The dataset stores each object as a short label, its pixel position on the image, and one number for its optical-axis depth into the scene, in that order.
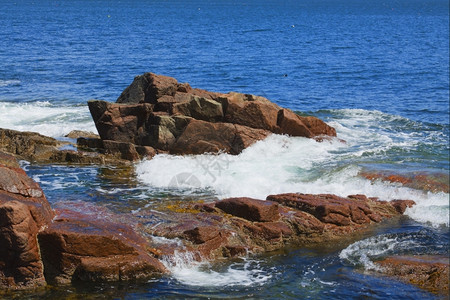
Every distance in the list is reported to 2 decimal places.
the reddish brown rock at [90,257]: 12.34
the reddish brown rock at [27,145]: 21.16
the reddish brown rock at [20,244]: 11.83
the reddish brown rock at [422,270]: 12.81
